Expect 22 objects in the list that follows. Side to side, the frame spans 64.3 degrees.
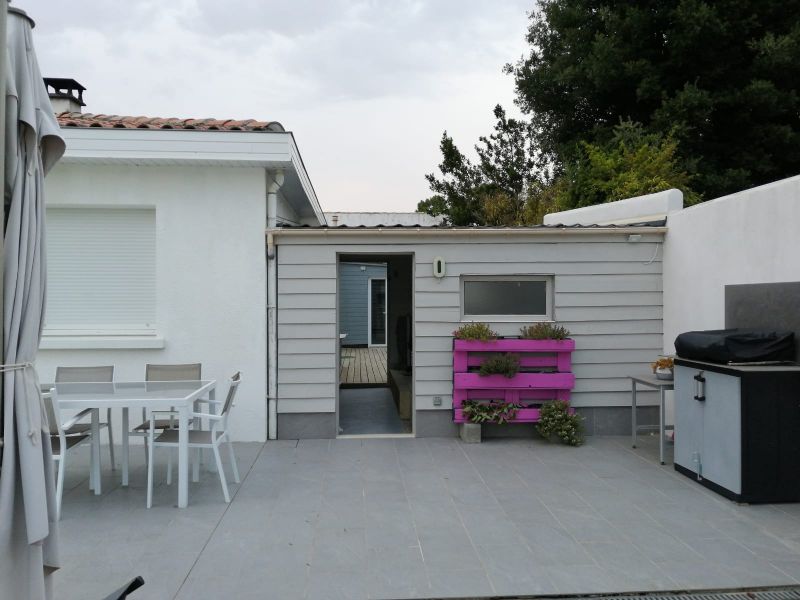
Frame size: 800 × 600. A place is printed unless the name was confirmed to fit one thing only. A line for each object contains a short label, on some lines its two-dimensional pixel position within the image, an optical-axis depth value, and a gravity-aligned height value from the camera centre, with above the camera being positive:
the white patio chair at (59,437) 4.78 -1.10
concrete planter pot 6.87 -1.46
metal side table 6.02 -0.85
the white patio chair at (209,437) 4.88 -1.13
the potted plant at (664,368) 6.14 -0.69
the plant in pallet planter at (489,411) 6.84 -1.23
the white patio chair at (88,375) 5.90 -0.72
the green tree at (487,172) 23.81 +4.87
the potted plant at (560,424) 6.75 -1.35
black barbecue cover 4.99 -0.39
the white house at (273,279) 6.75 +0.21
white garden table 4.82 -0.78
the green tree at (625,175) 10.84 +2.23
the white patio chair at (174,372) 6.03 -0.71
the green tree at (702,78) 13.80 +5.06
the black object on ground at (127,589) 2.06 -0.97
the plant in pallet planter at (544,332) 6.90 -0.38
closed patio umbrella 2.45 -0.20
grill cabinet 4.78 -1.03
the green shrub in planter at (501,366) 6.71 -0.72
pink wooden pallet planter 6.82 -0.86
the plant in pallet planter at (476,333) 6.82 -0.38
